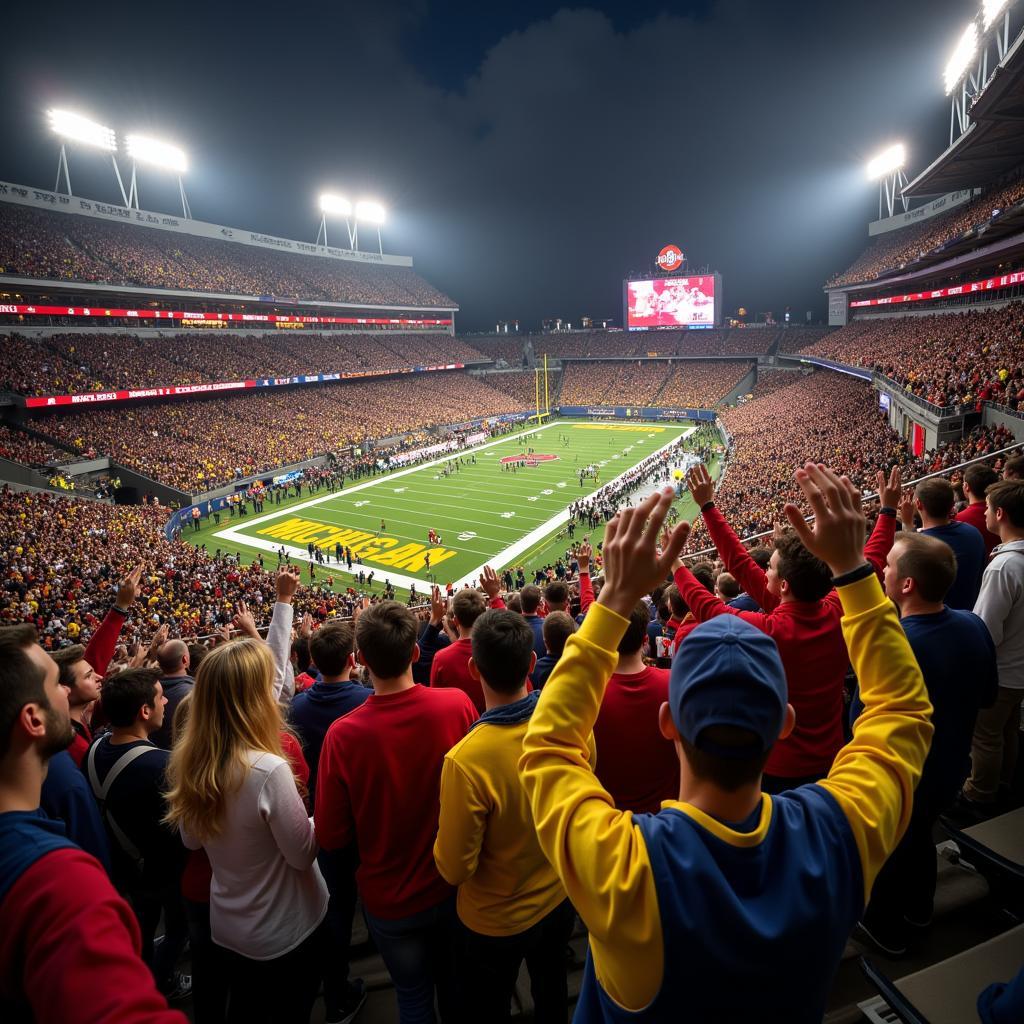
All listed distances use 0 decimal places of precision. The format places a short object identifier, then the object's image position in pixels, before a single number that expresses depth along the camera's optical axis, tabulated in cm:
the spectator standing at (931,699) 275
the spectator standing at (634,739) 281
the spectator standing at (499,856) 230
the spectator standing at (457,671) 411
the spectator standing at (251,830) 240
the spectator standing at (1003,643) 355
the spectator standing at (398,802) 263
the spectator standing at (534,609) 534
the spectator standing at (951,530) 431
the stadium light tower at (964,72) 3089
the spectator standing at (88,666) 357
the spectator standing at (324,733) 314
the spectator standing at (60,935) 124
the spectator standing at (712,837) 124
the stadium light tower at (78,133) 4281
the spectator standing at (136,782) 288
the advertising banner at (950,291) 2618
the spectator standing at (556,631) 352
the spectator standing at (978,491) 515
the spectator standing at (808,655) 303
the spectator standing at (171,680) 410
